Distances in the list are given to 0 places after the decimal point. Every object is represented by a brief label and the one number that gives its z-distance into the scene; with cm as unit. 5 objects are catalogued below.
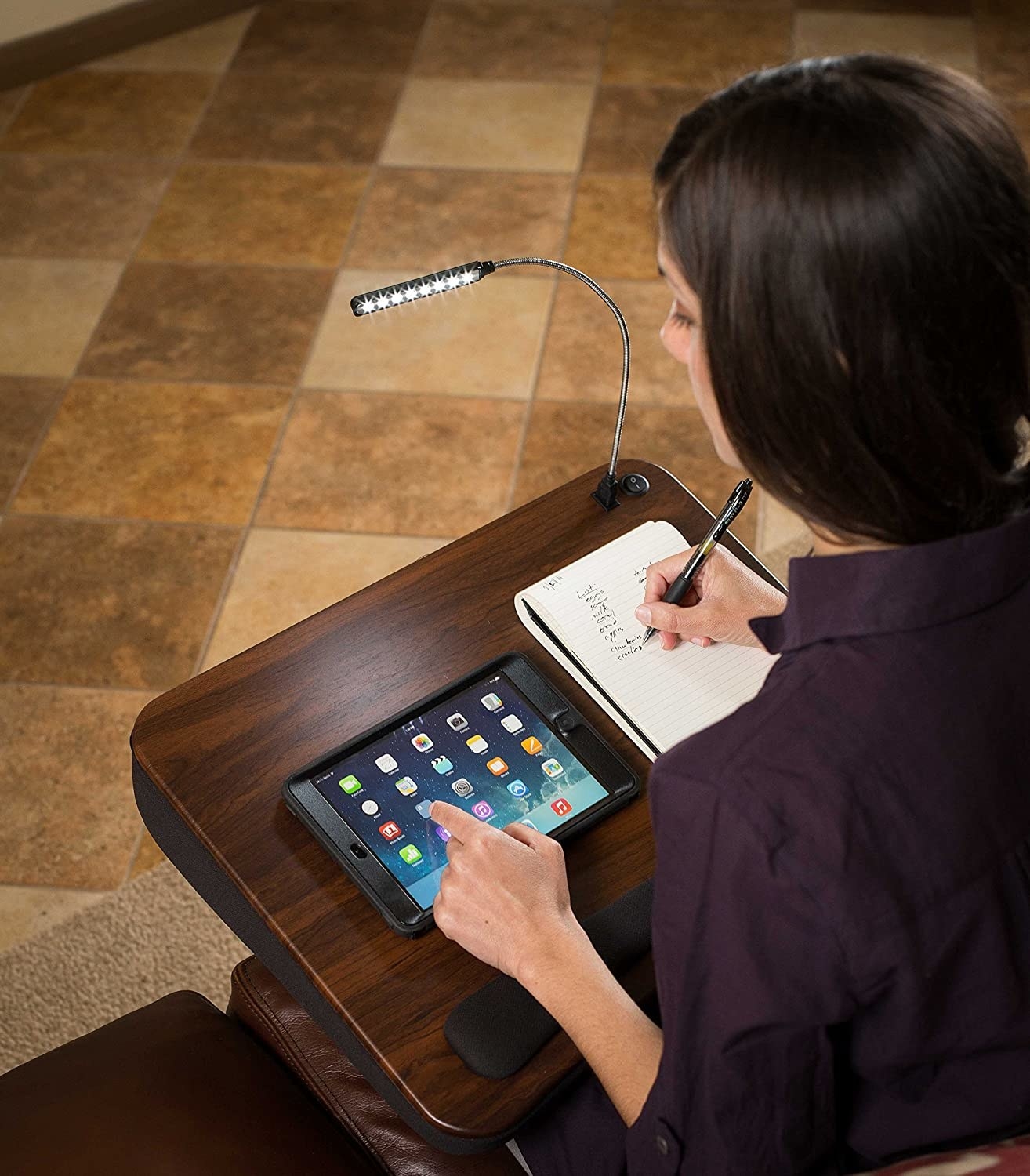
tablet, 109
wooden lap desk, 102
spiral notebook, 121
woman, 78
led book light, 124
